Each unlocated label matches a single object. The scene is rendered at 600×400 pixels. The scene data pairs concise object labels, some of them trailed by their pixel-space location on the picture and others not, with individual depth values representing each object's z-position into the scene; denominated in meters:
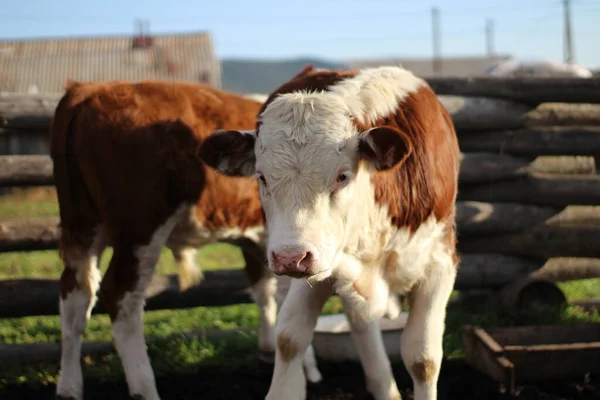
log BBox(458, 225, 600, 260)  6.34
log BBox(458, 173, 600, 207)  6.45
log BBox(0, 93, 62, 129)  5.79
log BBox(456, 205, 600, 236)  6.27
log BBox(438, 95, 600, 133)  6.31
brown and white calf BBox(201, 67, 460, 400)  3.37
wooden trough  4.57
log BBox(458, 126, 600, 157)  6.42
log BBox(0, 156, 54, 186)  5.69
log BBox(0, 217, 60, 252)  5.64
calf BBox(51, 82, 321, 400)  4.66
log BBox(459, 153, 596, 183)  6.36
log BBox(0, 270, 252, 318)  5.57
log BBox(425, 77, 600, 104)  6.40
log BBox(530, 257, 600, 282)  6.41
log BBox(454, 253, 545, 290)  6.26
